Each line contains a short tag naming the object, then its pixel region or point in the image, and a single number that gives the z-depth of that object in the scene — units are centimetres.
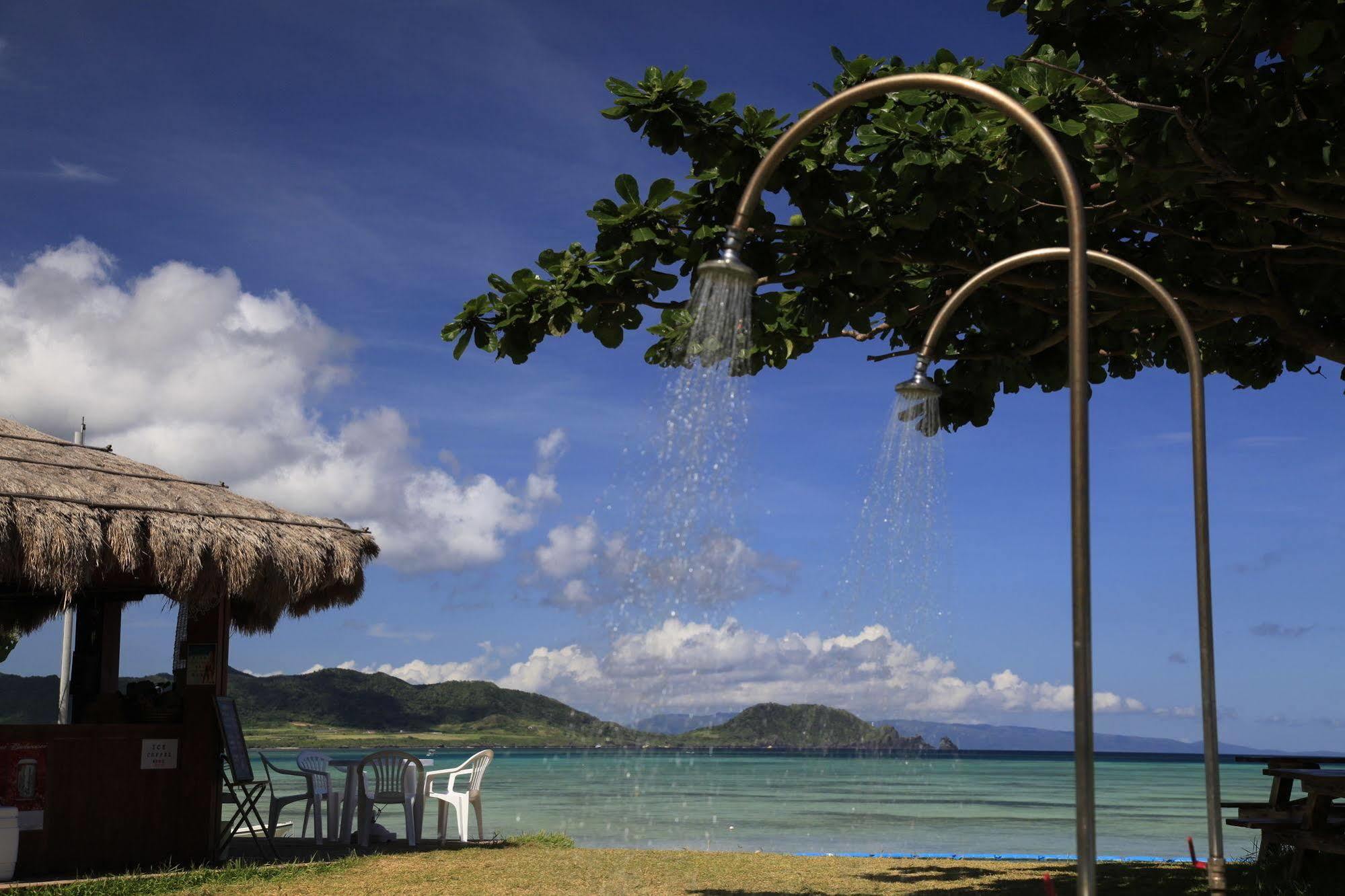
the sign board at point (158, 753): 1145
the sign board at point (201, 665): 1193
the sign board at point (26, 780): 1045
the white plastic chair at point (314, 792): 1263
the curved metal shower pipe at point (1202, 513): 734
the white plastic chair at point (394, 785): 1291
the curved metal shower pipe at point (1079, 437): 388
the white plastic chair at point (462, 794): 1355
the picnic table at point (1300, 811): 885
